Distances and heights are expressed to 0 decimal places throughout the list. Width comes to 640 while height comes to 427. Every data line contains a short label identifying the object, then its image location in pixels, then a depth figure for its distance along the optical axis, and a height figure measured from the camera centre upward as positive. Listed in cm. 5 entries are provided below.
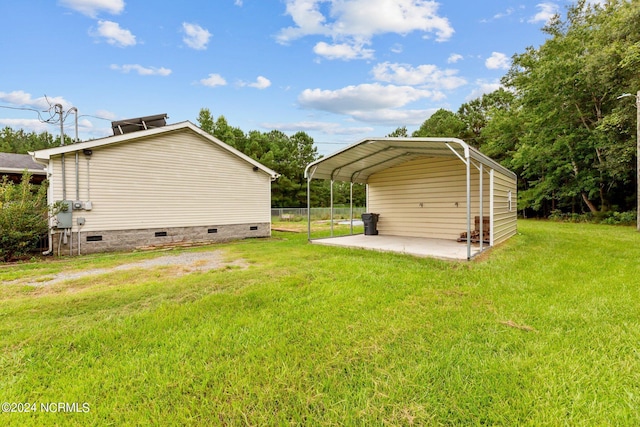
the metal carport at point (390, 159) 613 +148
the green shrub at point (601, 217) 1306 -51
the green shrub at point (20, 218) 616 -10
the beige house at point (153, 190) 705 +69
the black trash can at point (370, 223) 1015 -47
